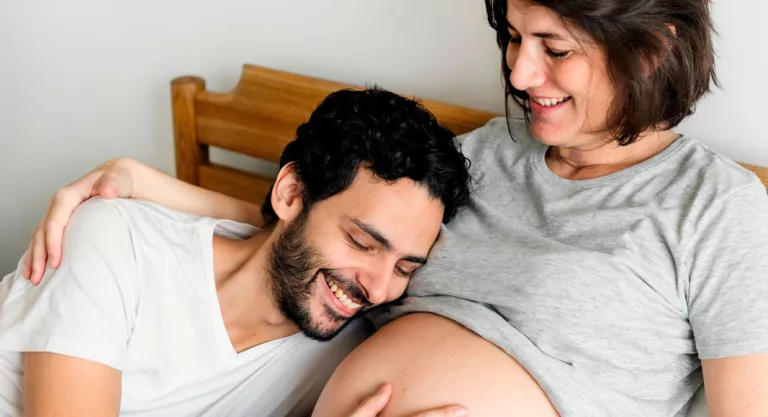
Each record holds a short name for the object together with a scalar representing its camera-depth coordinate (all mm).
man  1167
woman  1066
